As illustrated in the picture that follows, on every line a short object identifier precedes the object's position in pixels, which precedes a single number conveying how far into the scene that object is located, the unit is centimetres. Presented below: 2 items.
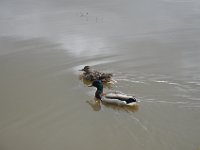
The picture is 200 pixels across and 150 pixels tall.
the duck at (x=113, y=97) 900
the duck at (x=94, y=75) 1026
